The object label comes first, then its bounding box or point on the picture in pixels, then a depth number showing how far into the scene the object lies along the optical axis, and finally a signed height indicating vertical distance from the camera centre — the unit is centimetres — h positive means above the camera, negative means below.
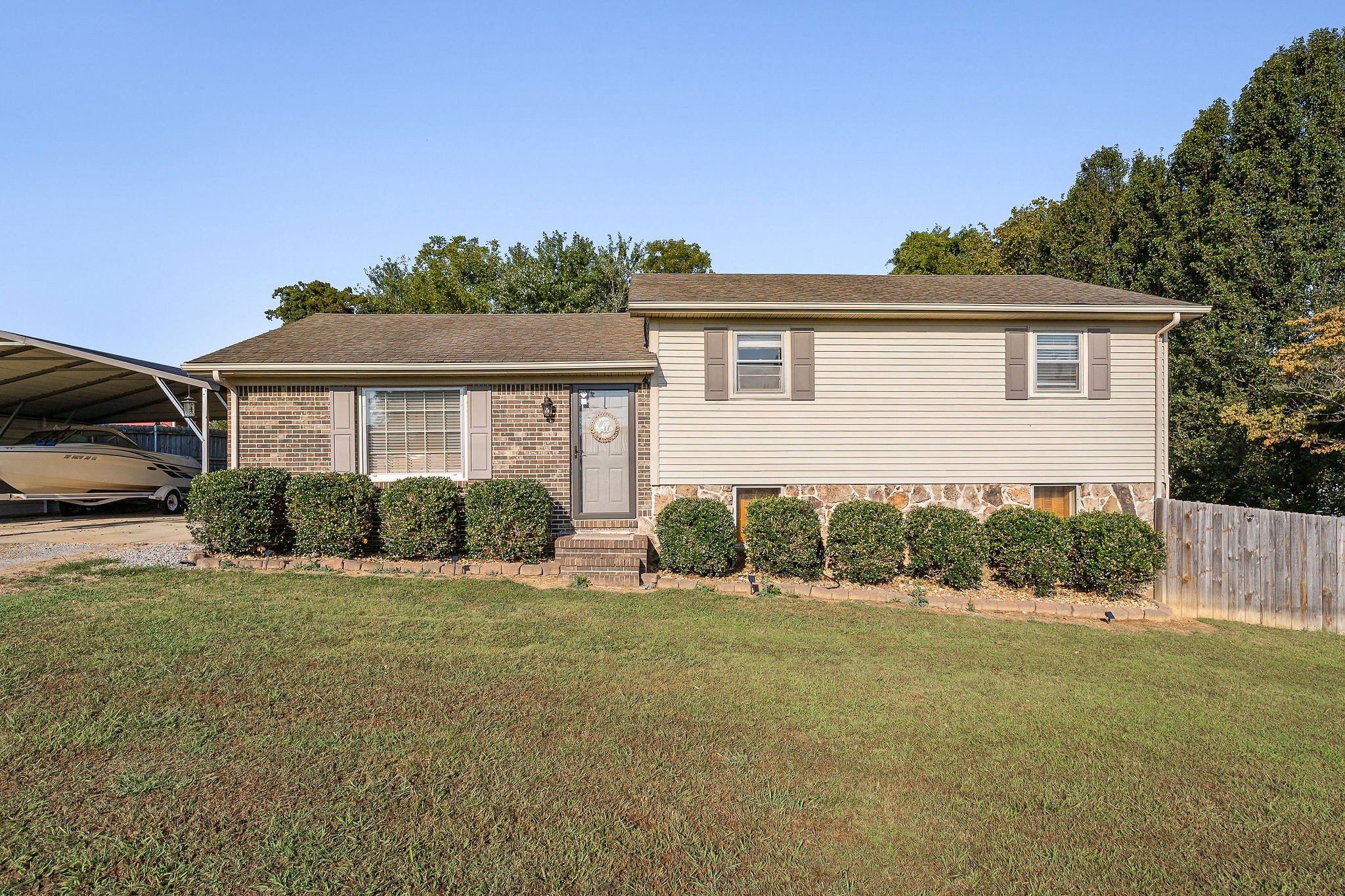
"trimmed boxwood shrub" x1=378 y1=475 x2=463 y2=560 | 876 -104
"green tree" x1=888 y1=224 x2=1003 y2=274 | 2488 +719
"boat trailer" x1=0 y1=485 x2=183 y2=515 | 1334 -122
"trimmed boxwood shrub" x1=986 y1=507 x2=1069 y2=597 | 840 -138
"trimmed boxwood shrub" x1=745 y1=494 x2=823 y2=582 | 854 -129
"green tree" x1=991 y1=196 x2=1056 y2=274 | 2273 +671
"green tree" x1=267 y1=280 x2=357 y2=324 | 2944 +583
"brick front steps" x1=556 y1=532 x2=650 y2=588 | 830 -152
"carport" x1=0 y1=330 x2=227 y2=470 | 1186 +100
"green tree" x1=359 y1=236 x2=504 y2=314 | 2695 +630
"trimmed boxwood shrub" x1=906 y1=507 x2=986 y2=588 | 843 -137
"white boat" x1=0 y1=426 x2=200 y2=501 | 1268 -52
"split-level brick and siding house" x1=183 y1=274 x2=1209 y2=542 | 991 +38
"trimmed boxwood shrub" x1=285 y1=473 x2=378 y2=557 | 873 -97
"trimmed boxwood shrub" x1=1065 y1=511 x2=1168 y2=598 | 830 -144
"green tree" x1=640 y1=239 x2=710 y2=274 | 3000 +779
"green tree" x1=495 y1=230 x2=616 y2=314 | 2153 +499
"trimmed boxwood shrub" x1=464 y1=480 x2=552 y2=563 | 870 -108
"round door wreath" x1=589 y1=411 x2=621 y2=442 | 1015 +12
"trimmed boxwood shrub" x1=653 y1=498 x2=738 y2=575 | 859 -128
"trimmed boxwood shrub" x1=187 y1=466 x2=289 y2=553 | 868 -92
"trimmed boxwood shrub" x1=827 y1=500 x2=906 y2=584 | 845 -132
